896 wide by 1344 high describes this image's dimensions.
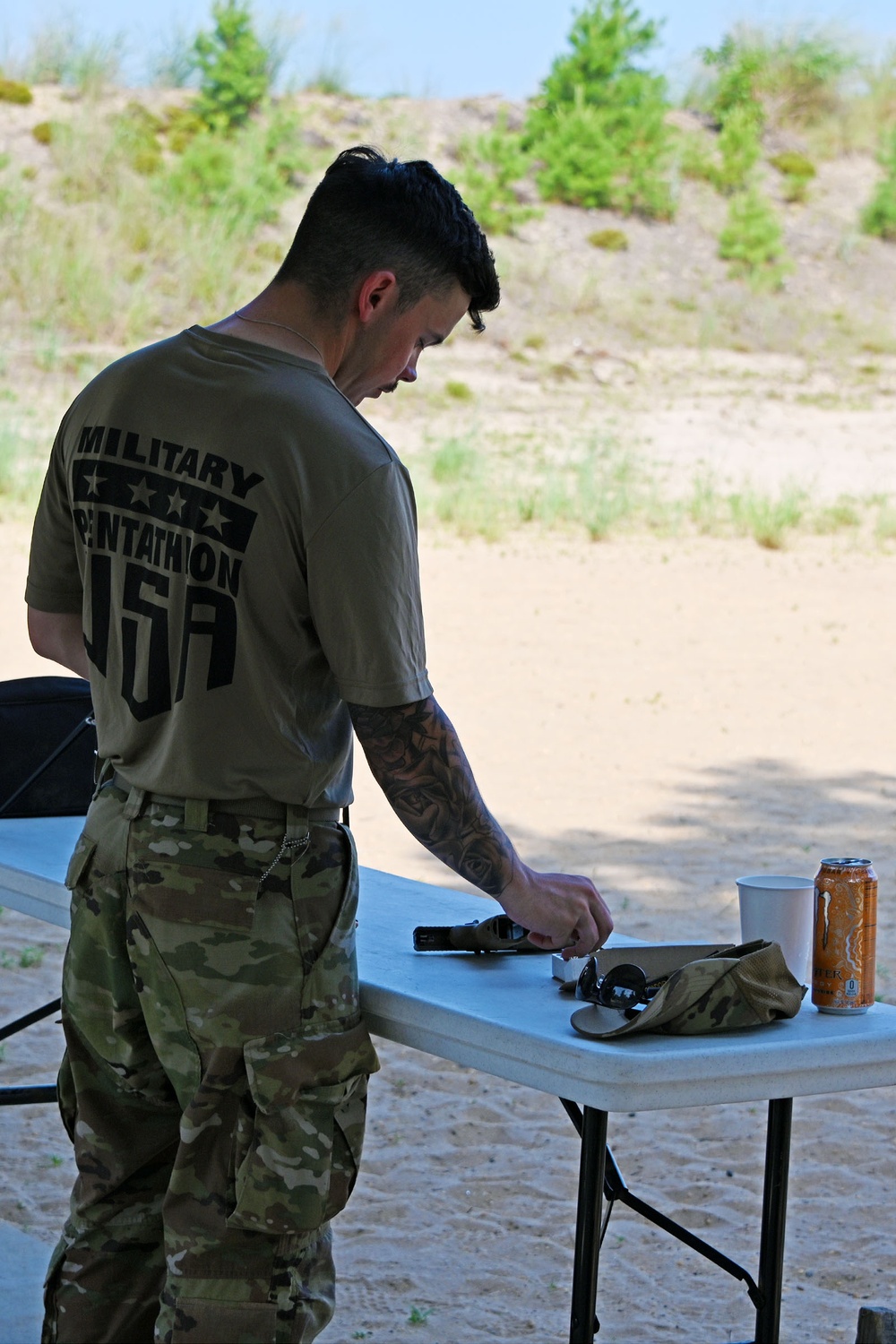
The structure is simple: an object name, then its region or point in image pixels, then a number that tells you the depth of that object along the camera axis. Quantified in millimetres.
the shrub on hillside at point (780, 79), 28484
